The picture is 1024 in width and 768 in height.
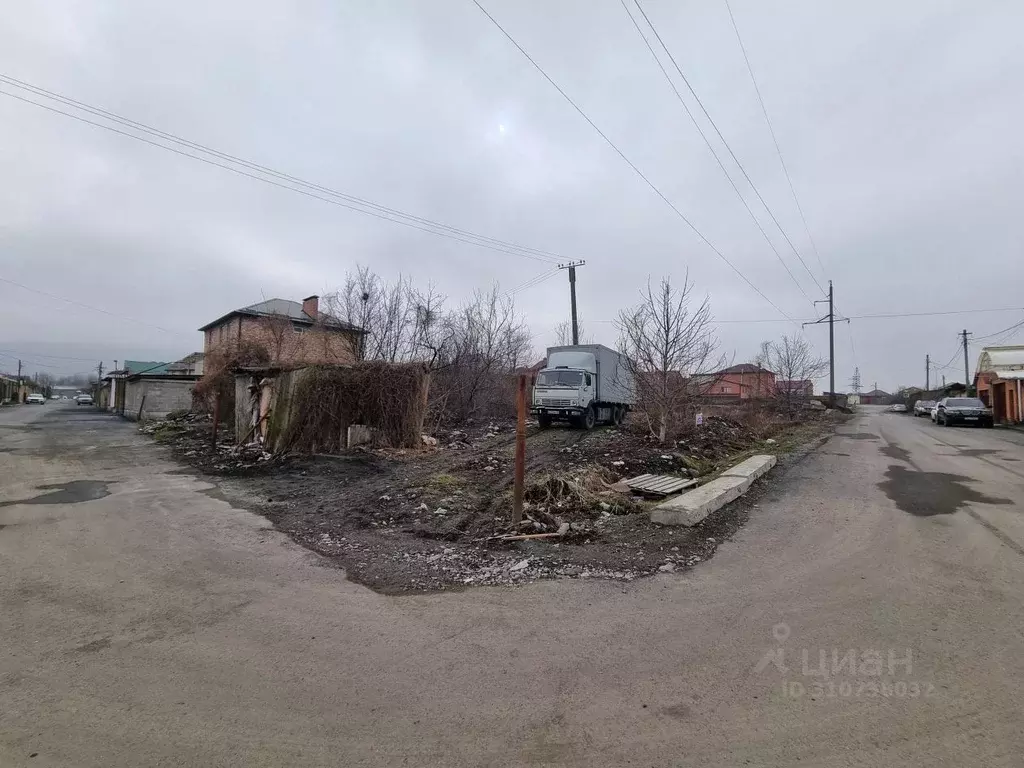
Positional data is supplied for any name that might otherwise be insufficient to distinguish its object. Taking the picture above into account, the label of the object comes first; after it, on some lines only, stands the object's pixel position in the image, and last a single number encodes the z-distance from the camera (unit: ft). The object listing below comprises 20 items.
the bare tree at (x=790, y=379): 110.11
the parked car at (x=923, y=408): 143.43
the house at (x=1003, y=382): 92.49
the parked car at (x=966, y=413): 87.10
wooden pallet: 28.03
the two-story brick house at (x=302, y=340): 81.97
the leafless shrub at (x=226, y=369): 74.40
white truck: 64.64
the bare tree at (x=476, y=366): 83.35
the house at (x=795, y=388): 108.06
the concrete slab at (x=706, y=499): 21.20
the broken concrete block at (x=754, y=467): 30.45
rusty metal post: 19.98
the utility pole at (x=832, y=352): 130.29
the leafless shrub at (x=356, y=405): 46.29
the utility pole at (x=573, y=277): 99.47
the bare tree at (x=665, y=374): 48.39
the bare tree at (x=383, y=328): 83.41
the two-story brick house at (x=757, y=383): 97.41
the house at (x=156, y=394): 103.40
